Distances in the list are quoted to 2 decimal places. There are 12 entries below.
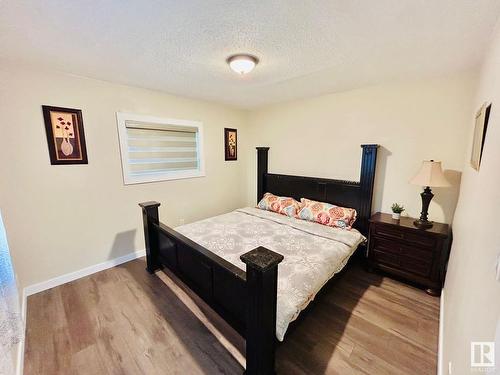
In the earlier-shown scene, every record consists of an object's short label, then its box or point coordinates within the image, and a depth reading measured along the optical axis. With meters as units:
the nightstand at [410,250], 2.14
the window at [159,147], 2.77
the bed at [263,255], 1.31
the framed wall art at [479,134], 1.29
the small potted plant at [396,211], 2.46
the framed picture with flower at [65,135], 2.20
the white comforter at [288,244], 1.53
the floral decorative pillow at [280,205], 3.18
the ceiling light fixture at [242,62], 1.83
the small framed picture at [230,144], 3.87
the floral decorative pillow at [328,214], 2.72
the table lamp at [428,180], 2.11
